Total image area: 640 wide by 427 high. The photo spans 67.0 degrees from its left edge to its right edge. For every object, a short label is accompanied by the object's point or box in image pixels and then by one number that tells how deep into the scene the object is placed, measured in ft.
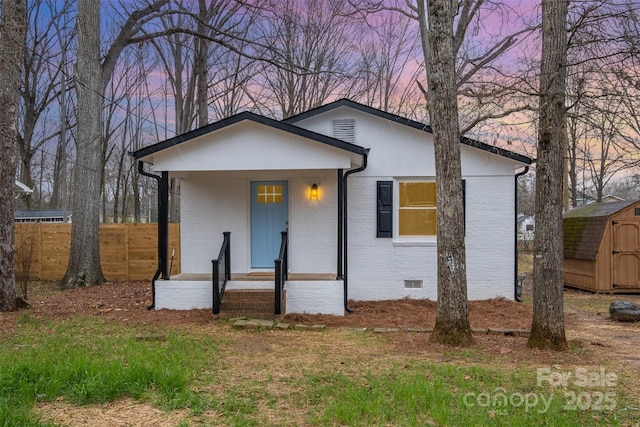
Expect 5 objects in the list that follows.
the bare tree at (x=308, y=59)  69.46
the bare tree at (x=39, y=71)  72.54
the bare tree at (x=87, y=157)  38.55
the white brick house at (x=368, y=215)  32.42
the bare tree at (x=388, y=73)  68.95
